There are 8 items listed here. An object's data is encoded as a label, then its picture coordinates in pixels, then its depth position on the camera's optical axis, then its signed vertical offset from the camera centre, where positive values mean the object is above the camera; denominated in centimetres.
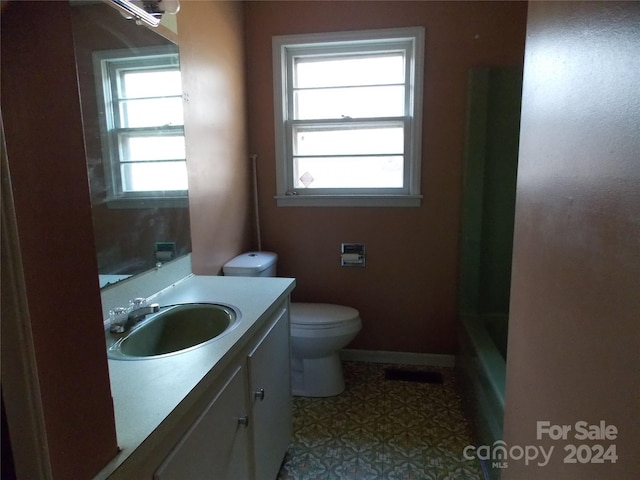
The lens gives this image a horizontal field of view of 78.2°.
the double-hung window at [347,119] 251 +32
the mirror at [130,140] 127 +12
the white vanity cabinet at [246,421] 93 -72
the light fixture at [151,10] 124 +53
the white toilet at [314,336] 222 -94
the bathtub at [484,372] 167 -101
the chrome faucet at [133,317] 123 -47
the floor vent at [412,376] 252 -134
